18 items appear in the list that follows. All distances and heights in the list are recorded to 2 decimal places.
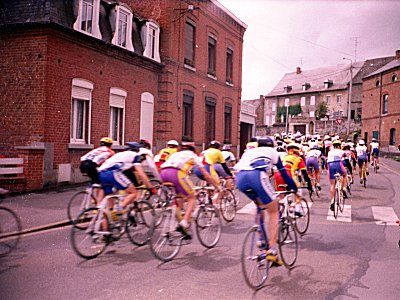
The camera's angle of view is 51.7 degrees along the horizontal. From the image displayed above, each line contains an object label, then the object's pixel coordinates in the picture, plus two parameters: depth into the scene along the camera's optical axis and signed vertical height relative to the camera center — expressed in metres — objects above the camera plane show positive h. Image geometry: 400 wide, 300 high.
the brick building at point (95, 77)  12.64 +2.40
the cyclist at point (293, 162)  8.84 -0.35
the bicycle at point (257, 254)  5.13 -1.41
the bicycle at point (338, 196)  10.47 -1.26
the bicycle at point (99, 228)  6.43 -1.43
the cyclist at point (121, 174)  7.05 -0.58
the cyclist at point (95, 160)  7.78 -0.38
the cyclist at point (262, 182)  5.50 -0.50
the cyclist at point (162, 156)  10.67 -0.38
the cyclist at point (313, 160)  13.31 -0.45
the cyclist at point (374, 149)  21.61 -0.07
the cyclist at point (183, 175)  6.78 -0.55
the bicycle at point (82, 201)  8.38 -1.28
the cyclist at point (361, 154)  17.56 -0.26
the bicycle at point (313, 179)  13.83 -1.11
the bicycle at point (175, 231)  6.45 -1.50
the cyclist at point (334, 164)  10.66 -0.46
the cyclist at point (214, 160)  9.45 -0.39
